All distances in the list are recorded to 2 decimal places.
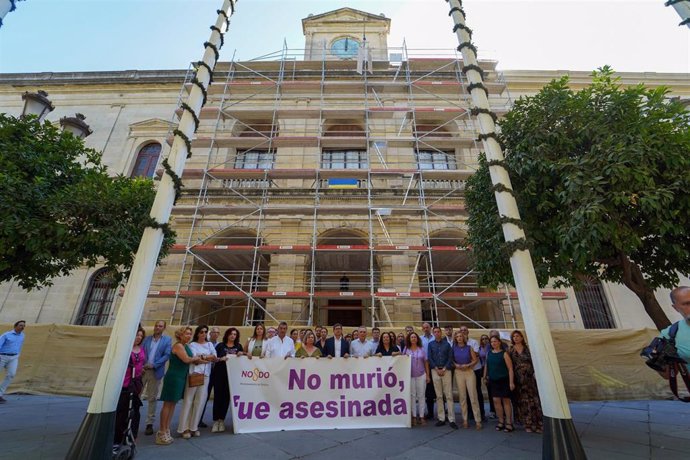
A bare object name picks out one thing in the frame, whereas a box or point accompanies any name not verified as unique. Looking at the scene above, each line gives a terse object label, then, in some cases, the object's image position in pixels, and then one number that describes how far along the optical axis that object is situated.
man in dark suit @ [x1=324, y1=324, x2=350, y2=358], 6.19
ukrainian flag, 12.34
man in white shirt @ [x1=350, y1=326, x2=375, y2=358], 6.30
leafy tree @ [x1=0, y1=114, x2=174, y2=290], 5.73
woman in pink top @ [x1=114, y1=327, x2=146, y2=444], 3.77
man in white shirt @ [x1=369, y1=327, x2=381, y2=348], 6.51
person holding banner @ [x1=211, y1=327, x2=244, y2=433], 4.94
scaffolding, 11.18
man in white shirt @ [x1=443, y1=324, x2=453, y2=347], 7.05
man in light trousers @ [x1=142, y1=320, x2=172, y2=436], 5.15
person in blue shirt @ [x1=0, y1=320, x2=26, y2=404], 7.38
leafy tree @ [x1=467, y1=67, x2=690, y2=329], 4.87
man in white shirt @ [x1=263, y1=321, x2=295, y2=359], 5.54
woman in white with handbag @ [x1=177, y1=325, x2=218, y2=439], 4.62
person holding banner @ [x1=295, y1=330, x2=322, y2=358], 5.39
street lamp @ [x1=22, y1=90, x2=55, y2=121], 6.39
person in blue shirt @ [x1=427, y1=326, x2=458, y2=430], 5.42
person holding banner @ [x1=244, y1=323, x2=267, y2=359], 5.53
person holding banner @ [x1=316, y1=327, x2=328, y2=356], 6.34
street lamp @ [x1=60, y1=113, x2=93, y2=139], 6.69
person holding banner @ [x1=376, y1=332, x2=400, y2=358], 5.96
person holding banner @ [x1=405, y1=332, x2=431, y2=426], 5.48
